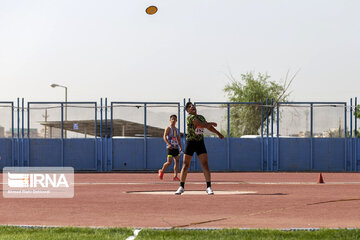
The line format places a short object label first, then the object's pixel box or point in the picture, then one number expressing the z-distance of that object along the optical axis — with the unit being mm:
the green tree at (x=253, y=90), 70750
